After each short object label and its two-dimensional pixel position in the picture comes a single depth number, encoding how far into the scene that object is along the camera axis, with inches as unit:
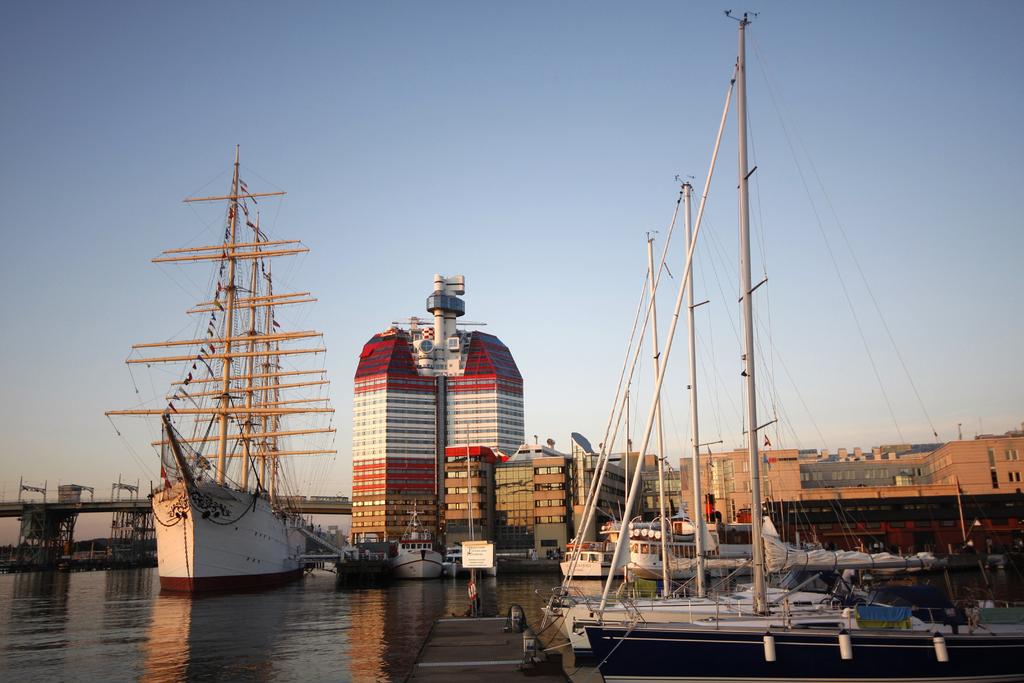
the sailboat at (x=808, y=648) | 708.0
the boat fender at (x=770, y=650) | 708.0
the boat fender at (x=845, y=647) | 703.1
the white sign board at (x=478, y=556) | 1530.5
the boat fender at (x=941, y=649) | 705.6
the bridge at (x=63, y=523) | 6427.2
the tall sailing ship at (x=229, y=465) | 2591.0
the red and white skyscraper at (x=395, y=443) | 7239.2
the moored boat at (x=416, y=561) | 3348.9
